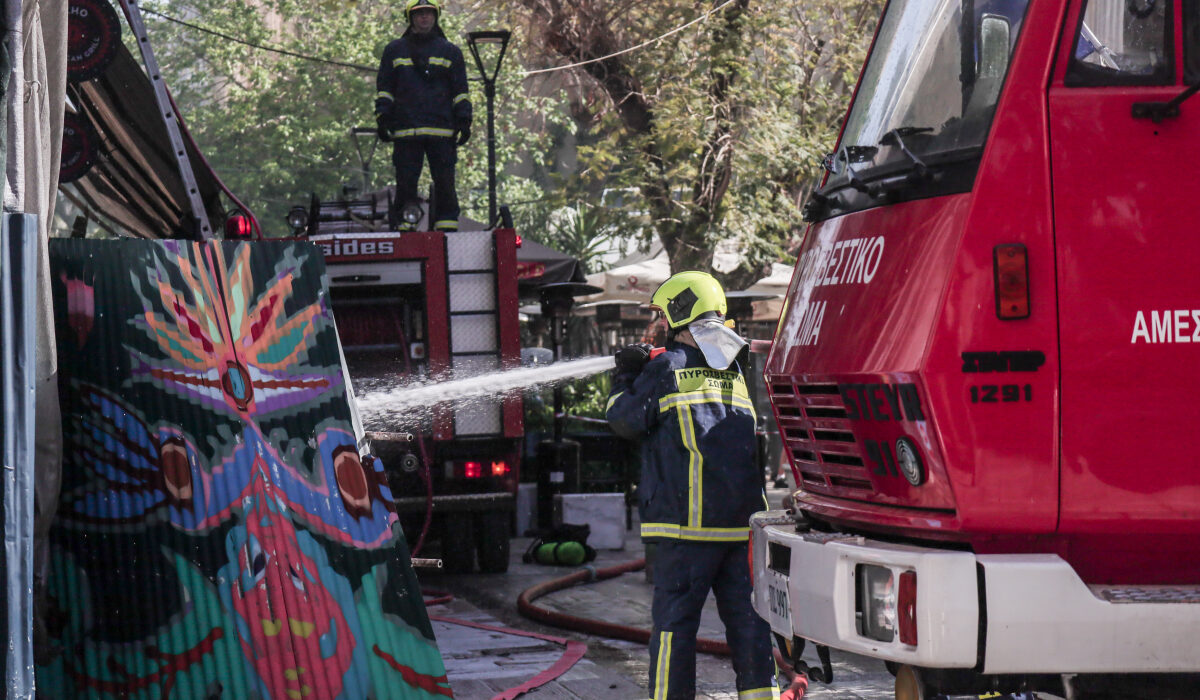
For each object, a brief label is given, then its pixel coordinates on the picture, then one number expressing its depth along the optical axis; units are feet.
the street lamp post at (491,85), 47.85
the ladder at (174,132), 25.93
